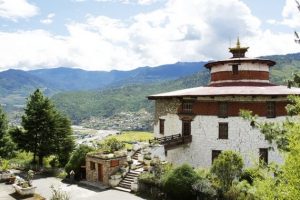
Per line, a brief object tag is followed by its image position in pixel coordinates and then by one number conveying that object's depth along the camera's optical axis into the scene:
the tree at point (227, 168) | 28.19
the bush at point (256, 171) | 15.07
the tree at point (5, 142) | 46.30
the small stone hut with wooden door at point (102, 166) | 35.16
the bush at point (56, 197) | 25.29
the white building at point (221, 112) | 36.97
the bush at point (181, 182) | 28.77
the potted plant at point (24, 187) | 29.41
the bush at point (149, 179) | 31.44
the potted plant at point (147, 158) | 37.84
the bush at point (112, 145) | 38.97
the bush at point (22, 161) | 47.60
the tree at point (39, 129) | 46.97
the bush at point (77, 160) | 38.56
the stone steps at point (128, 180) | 33.93
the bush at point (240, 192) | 27.33
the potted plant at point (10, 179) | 35.03
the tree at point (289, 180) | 12.84
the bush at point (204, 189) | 28.14
